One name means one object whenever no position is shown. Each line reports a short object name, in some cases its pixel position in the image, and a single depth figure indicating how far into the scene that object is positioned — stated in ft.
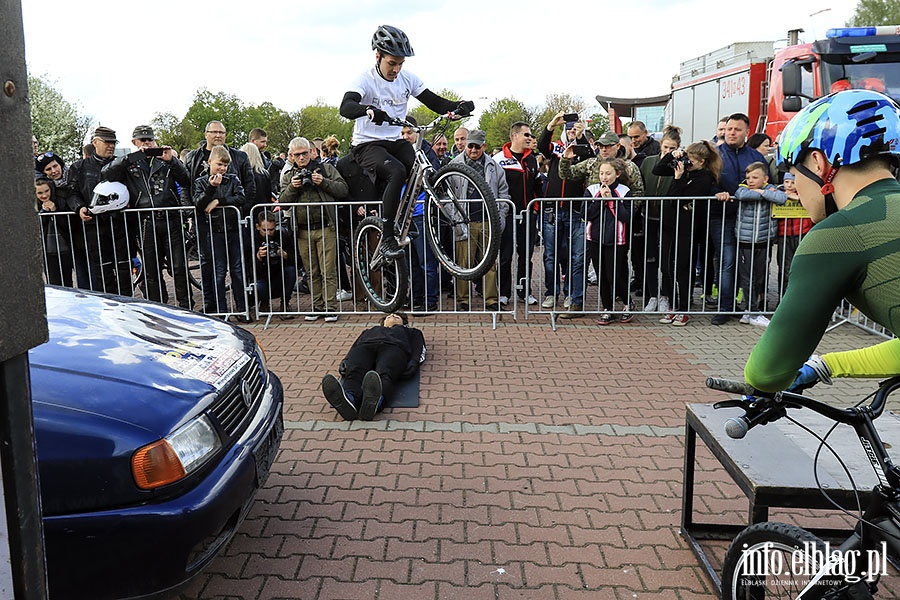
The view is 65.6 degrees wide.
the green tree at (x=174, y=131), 169.99
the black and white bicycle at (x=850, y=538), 7.06
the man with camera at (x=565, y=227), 28.40
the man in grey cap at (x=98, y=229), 28.91
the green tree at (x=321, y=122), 219.61
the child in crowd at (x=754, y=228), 27.07
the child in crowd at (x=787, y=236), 27.05
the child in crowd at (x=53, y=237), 28.84
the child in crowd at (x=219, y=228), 28.17
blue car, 8.14
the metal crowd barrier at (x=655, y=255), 27.68
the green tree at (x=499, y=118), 196.03
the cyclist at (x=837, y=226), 6.42
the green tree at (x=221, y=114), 205.26
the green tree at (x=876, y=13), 139.85
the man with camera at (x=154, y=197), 28.55
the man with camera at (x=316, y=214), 28.63
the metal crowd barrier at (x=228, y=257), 28.71
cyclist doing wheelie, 18.07
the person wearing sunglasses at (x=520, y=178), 30.78
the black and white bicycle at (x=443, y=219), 17.69
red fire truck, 34.96
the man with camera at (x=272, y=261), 29.12
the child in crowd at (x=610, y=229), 27.68
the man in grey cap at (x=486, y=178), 29.37
